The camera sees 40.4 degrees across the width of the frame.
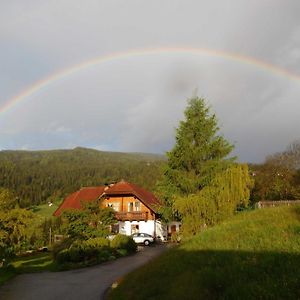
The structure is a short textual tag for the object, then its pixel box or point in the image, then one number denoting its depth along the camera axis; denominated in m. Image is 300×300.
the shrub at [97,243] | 34.77
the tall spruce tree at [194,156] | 30.53
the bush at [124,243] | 37.43
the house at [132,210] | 59.38
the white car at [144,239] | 51.19
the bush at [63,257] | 32.81
